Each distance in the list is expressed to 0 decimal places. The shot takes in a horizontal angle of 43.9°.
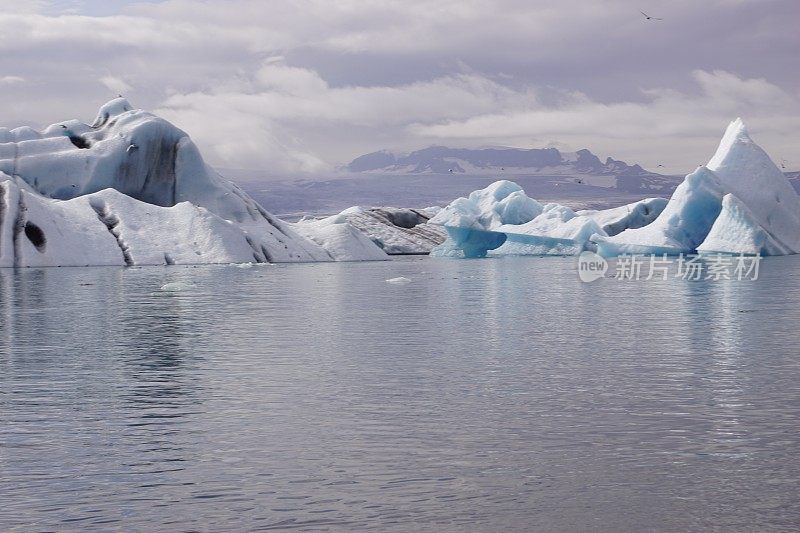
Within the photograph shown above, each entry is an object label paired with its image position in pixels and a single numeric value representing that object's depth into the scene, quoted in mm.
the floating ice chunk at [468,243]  99800
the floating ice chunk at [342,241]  89750
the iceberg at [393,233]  125812
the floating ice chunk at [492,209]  94812
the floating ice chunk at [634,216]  107731
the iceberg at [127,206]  68812
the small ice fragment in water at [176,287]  42500
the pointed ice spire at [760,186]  75250
